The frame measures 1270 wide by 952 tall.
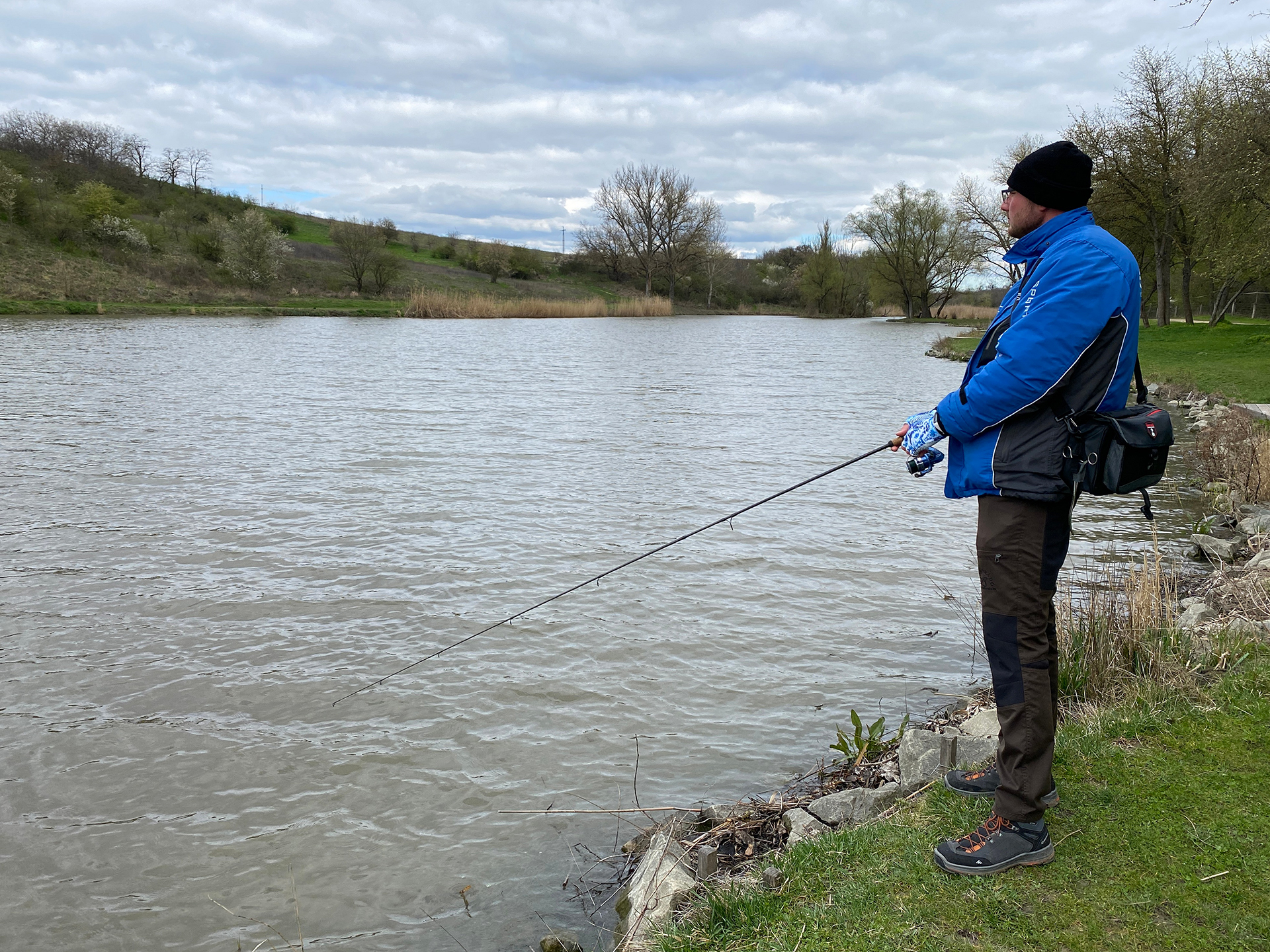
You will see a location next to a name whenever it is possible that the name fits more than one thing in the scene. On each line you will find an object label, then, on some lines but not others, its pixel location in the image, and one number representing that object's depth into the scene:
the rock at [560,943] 3.45
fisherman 3.02
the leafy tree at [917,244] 68.69
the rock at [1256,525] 8.19
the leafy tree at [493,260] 75.44
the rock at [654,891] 3.31
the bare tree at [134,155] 68.75
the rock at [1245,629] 5.19
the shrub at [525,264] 78.69
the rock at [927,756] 4.02
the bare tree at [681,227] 79.50
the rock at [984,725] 4.48
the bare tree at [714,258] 80.94
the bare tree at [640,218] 79.69
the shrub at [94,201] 52.03
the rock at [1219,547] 8.09
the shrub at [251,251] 52.47
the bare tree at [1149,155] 34.16
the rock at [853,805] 3.89
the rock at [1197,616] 5.74
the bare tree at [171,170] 71.81
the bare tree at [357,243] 58.66
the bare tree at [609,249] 81.75
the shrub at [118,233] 50.91
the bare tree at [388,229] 75.00
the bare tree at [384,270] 60.00
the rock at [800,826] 3.74
